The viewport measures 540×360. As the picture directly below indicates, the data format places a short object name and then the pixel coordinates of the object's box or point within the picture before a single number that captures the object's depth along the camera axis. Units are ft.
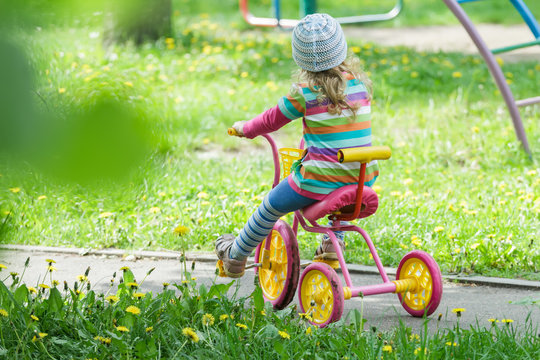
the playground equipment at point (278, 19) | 48.37
